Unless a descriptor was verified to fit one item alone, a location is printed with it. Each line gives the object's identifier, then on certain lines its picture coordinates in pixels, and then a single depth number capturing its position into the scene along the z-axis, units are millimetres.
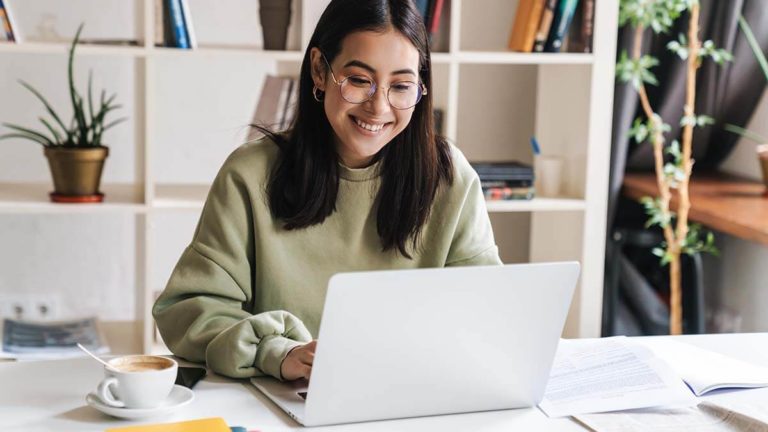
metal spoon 1323
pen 2955
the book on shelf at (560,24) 2867
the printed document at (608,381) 1445
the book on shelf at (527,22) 2871
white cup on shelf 3041
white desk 1321
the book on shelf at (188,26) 2693
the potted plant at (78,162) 2635
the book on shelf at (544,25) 2873
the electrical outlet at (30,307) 3262
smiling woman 1664
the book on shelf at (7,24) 2605
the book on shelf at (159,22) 2682
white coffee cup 1306
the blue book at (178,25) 2674
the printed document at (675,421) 1372
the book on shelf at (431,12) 2789
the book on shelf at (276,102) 2895
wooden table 2855
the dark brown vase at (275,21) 2750
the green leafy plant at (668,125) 3152
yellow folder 1271
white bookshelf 2705
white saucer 1311
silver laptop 1240
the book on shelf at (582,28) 2889
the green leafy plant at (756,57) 3232
